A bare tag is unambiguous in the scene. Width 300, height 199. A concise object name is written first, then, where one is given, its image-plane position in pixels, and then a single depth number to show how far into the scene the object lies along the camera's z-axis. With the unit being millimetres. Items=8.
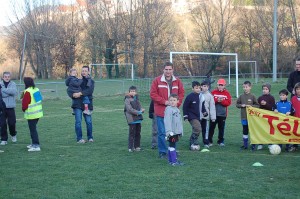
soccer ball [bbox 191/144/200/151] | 9883
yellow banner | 9242
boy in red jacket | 10266
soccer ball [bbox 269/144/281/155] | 9180
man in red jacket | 8680
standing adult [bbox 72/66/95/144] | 10906
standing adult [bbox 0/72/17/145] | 10930
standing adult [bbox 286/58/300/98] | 9906
